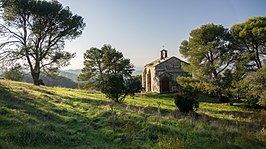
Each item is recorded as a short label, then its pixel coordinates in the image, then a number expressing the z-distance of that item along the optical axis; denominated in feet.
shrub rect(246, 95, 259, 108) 78.94
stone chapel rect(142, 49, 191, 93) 134.82
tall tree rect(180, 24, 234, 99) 91.97
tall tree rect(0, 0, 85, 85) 80.89
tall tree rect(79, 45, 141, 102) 130.41
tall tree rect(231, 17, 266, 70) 85.76
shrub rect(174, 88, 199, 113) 53.16
